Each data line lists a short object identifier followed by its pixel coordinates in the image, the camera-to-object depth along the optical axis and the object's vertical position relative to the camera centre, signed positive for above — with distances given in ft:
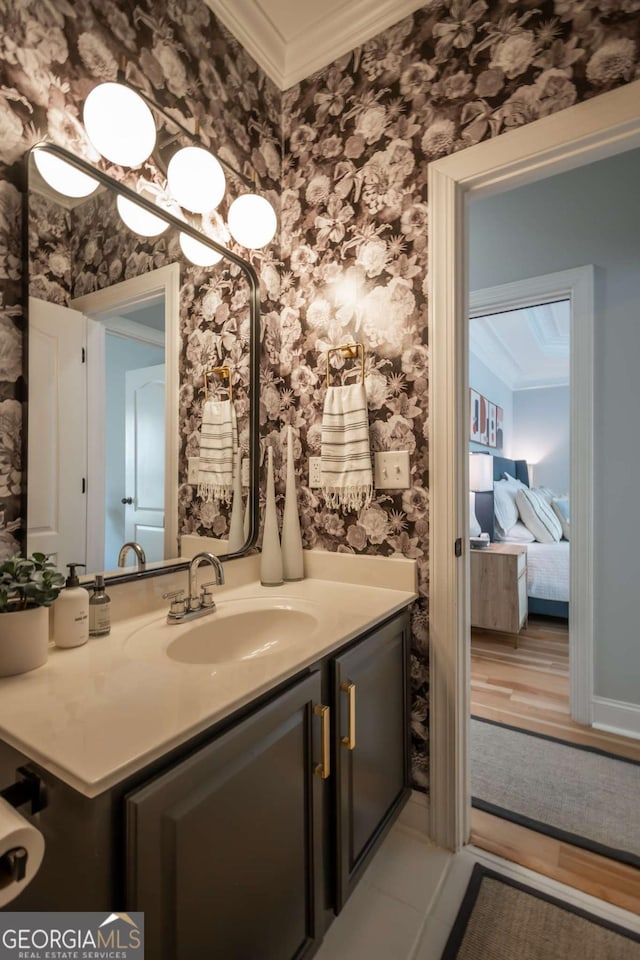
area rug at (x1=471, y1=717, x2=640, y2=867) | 5.09 -3.85
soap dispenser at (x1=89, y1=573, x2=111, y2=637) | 3.67 -1.04
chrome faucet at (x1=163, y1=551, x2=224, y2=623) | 4.10 -1.12
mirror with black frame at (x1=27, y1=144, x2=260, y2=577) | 3.66 +0.93
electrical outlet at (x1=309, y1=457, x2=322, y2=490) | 5.72 +0.08
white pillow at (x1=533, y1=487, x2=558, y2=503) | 16.35 -0.52
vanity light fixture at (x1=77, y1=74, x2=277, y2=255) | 3.85 +3.03
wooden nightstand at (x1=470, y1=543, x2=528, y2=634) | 10.29 -2.48
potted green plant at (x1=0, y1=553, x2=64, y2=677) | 2.90 -0.85
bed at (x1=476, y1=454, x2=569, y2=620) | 11.46 -2.47
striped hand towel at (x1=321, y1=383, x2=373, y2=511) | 5.17 +0.33
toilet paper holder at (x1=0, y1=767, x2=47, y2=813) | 2.28 -1.54
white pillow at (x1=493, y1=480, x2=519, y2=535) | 13.43 -0.79
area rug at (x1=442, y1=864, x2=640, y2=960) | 3.83 -3.88
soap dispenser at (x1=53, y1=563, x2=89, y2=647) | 3.37 -1.00
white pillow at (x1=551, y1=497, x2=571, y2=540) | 14.80 -1.05
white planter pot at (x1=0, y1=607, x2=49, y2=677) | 2.89 -1.01
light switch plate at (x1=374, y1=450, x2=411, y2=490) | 5.08 +0.10
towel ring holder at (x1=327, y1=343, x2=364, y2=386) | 5.38 +1.50
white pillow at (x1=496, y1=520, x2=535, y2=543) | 13.02 -1.60
